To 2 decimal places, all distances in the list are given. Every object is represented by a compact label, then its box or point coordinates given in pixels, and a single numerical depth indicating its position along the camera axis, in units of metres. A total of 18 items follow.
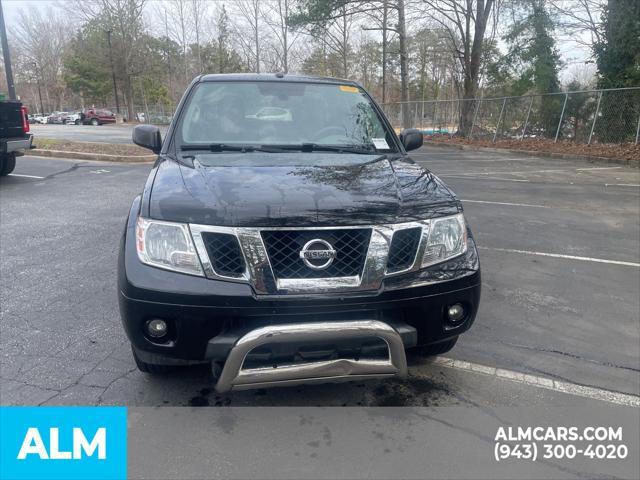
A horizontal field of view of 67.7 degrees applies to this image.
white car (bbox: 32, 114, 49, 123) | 57.27
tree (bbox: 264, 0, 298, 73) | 38.81
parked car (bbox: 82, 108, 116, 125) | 42.16
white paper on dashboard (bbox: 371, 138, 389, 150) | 3.59
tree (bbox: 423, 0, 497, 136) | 21.92
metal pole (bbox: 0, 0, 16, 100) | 17.25
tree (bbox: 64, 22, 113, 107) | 47.54
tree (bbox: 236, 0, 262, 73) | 41.97
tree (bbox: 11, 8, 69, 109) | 68.50
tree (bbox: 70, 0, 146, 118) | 45.12
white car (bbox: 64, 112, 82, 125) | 43.84
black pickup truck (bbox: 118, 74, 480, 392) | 2.19
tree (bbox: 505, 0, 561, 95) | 19.64
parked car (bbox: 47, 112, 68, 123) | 50.01
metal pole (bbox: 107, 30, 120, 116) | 43.85
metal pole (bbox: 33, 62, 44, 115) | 70.44
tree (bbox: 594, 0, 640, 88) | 16.64
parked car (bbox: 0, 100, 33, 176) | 9.01
